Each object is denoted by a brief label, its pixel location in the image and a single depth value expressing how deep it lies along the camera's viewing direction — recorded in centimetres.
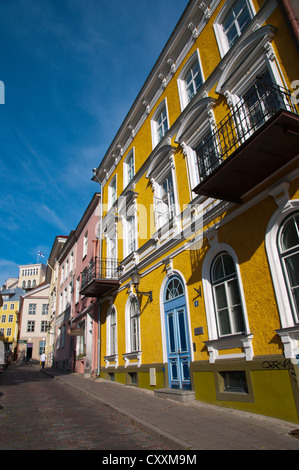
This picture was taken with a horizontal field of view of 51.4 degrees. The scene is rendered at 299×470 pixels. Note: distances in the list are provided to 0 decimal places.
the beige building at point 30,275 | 7629
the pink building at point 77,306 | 1770
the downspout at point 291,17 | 642
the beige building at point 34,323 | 4622
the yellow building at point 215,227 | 605
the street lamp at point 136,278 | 1160
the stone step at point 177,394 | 795
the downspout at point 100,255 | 1556
